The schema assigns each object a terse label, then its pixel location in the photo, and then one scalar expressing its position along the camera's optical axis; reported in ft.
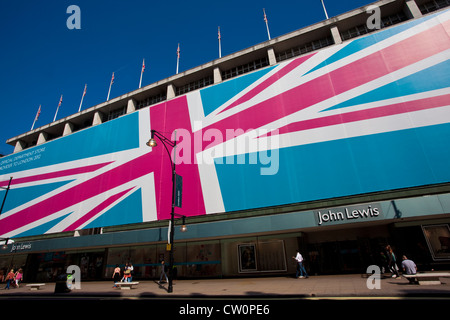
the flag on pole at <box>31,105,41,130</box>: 122.93
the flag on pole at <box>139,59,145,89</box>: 101.38
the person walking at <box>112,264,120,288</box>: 53.42
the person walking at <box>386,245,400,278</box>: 39.24
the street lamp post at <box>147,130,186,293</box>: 37.24
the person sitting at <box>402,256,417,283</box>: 34.65
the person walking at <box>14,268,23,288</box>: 61.75
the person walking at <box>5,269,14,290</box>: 57.82
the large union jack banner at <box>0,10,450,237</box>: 51.08
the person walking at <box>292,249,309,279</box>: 48.44
